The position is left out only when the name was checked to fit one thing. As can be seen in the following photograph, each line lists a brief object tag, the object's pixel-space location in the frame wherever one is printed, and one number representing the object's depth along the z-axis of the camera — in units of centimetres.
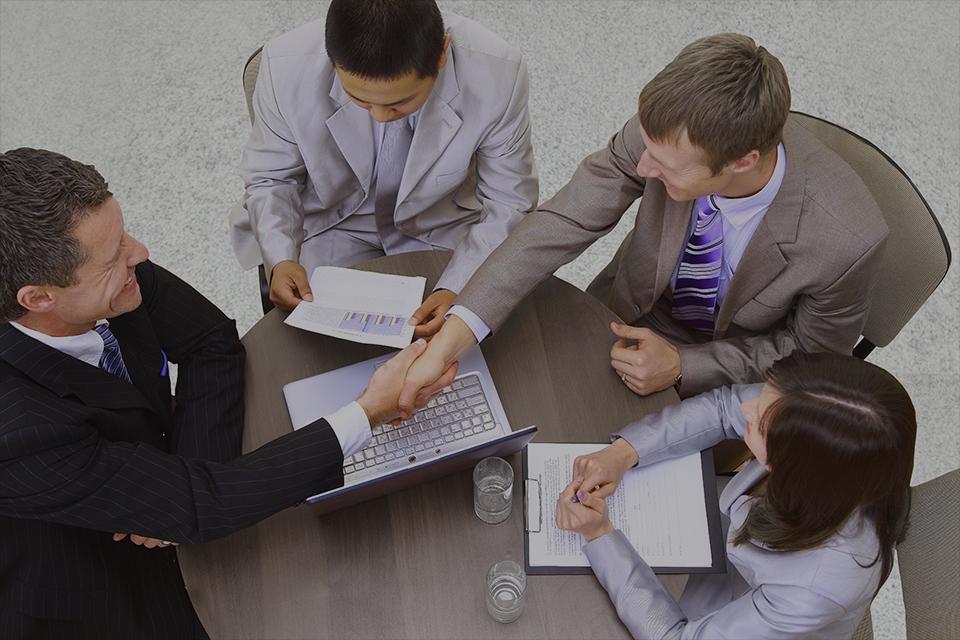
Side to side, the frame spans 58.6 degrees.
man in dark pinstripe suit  139
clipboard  152
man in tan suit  157
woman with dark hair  131
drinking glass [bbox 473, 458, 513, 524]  155
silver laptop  156
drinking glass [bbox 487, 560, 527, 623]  144
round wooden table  146
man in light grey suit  195
